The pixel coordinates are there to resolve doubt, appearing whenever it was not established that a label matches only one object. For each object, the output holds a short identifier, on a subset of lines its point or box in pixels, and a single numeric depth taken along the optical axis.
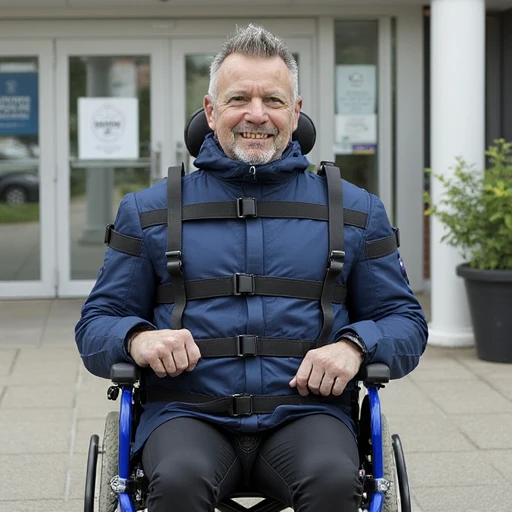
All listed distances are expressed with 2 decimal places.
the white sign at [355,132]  10.20
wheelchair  3.03
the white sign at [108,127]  9.99
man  3.09
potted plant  7.29
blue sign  10.02
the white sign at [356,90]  10.19
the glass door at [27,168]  10.02
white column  7.98
